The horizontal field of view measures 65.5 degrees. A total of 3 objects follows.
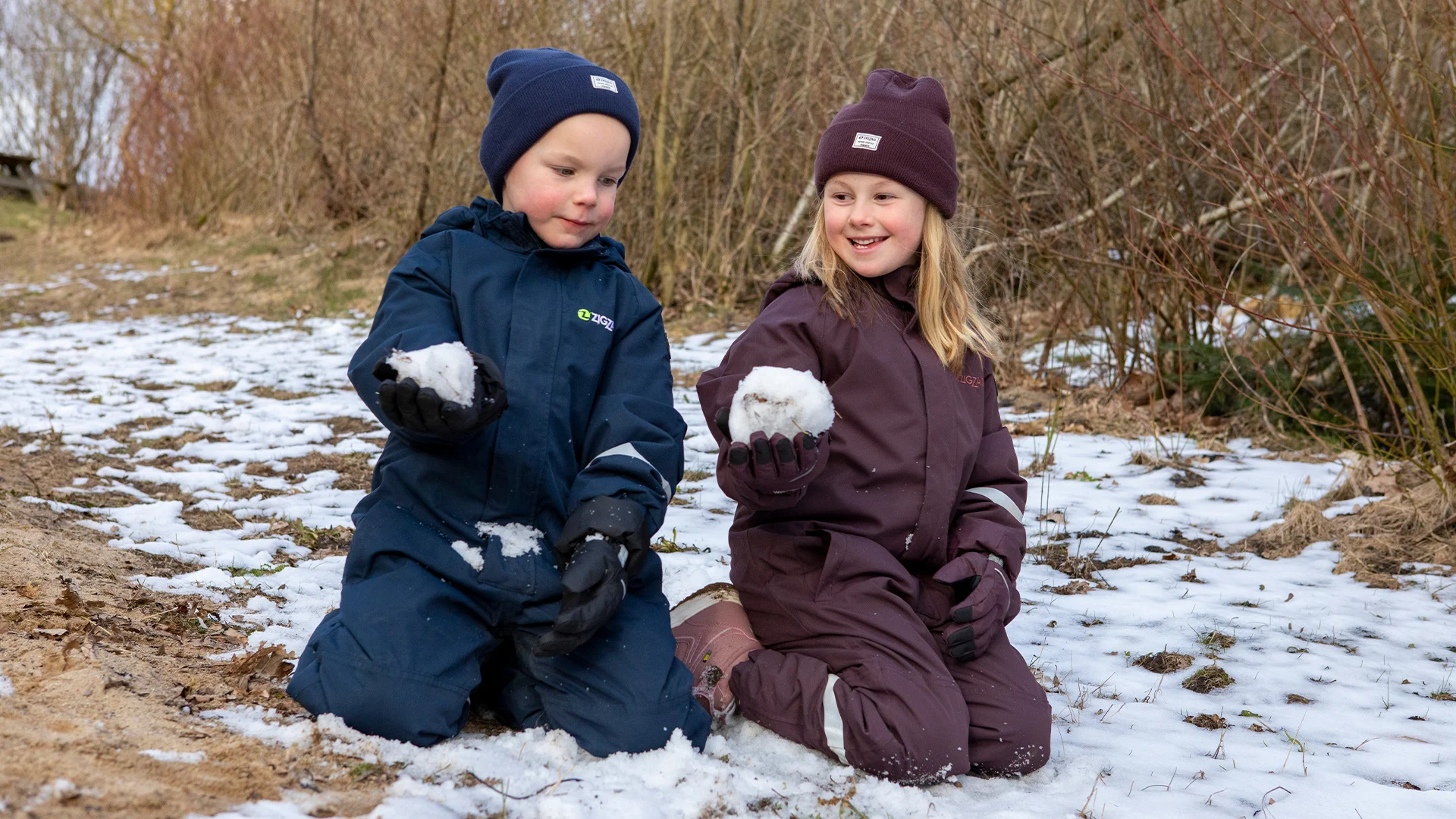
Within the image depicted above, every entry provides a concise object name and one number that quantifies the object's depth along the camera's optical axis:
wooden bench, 20.16
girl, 2.35
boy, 2.22
